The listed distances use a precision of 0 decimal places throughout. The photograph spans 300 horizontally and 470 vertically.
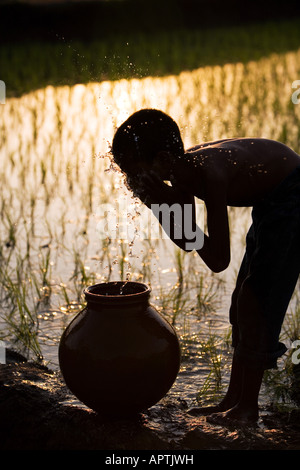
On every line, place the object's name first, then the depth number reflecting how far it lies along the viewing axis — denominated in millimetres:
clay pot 2428
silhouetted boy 2502
